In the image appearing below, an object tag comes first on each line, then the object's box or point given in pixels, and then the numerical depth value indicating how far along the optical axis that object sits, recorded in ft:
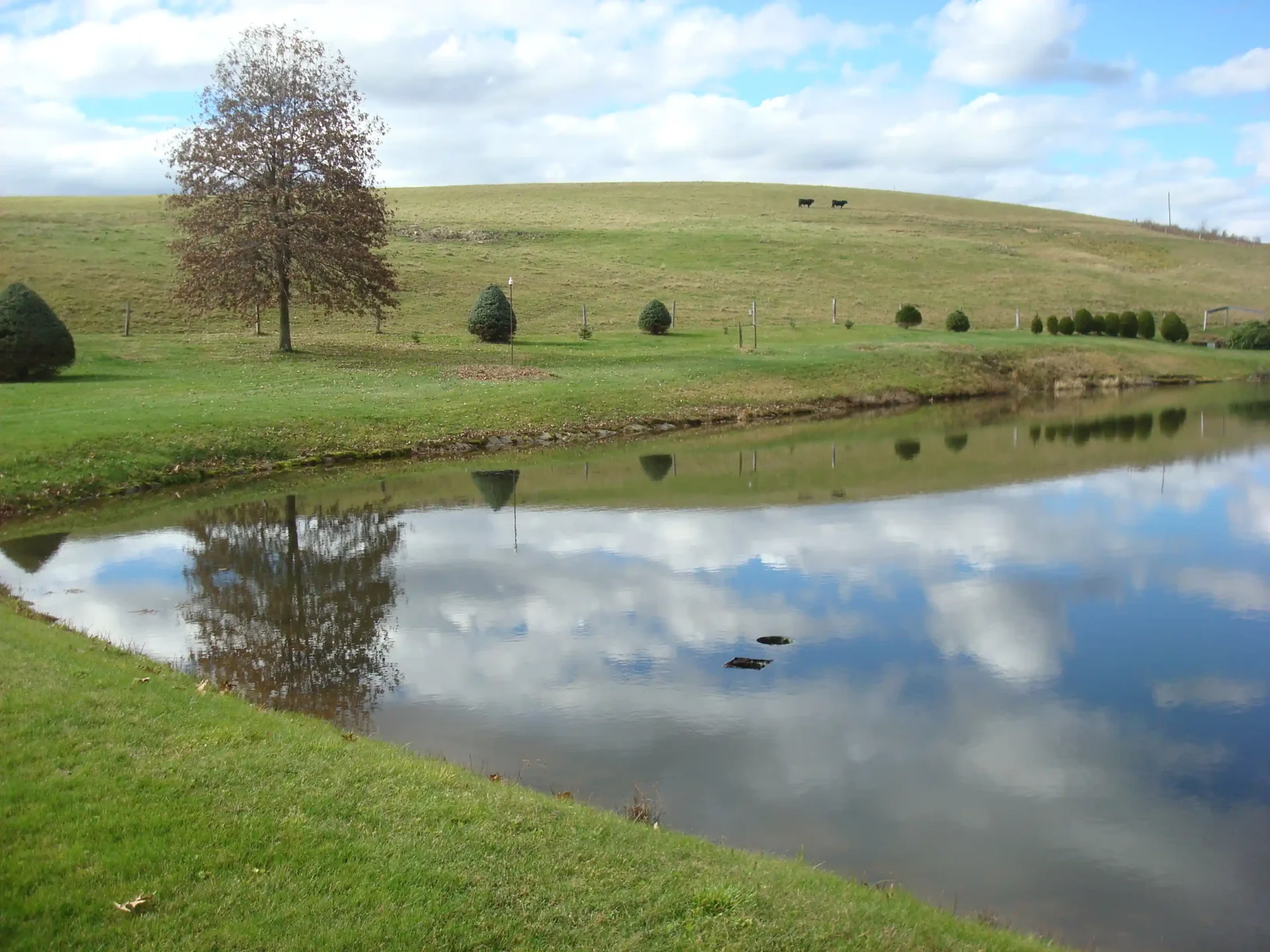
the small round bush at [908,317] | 170.71
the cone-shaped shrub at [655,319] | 156.56
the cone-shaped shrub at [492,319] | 143.02
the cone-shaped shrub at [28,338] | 97.66
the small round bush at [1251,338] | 177.47
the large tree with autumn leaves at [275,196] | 115.96
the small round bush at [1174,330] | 177.06
